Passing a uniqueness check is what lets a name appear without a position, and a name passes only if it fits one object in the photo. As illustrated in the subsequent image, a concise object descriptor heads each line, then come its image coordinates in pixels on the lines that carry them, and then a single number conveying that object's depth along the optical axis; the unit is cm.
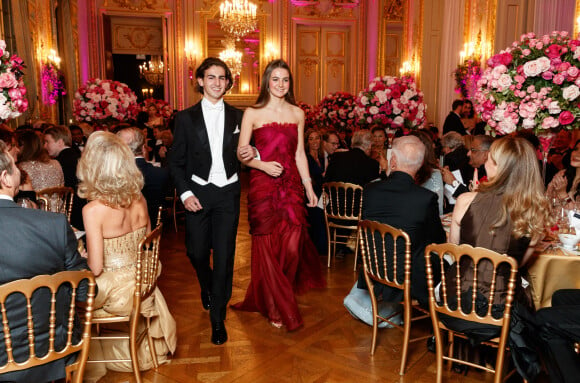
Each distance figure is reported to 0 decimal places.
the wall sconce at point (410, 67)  1155
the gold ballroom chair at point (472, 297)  230
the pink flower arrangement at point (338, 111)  866
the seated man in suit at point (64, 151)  495
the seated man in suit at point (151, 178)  427
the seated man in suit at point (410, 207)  296
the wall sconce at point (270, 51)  1307
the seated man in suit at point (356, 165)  524
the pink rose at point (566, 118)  335
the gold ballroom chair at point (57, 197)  390
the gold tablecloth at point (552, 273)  276
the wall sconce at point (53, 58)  877
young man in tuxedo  331
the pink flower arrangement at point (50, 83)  835
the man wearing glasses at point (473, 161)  413
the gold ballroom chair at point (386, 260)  286
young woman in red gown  356
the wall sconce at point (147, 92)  1426
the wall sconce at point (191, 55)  1270
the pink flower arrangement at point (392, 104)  627
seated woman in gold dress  261
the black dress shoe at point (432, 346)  330
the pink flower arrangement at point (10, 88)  325
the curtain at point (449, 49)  932
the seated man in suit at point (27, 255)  188
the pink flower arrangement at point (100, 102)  784
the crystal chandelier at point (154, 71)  1312
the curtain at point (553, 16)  694
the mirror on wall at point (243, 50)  1277
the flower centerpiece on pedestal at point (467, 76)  848
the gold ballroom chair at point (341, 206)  506
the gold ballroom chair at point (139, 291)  257
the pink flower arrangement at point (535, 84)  333
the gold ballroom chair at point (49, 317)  175
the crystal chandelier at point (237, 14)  1062
